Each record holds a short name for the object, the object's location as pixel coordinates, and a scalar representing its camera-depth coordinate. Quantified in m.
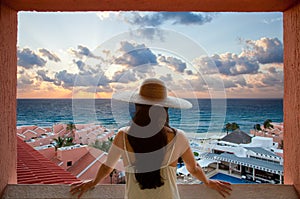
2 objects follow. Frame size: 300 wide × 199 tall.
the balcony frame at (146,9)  1.19
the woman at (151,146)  0.98
